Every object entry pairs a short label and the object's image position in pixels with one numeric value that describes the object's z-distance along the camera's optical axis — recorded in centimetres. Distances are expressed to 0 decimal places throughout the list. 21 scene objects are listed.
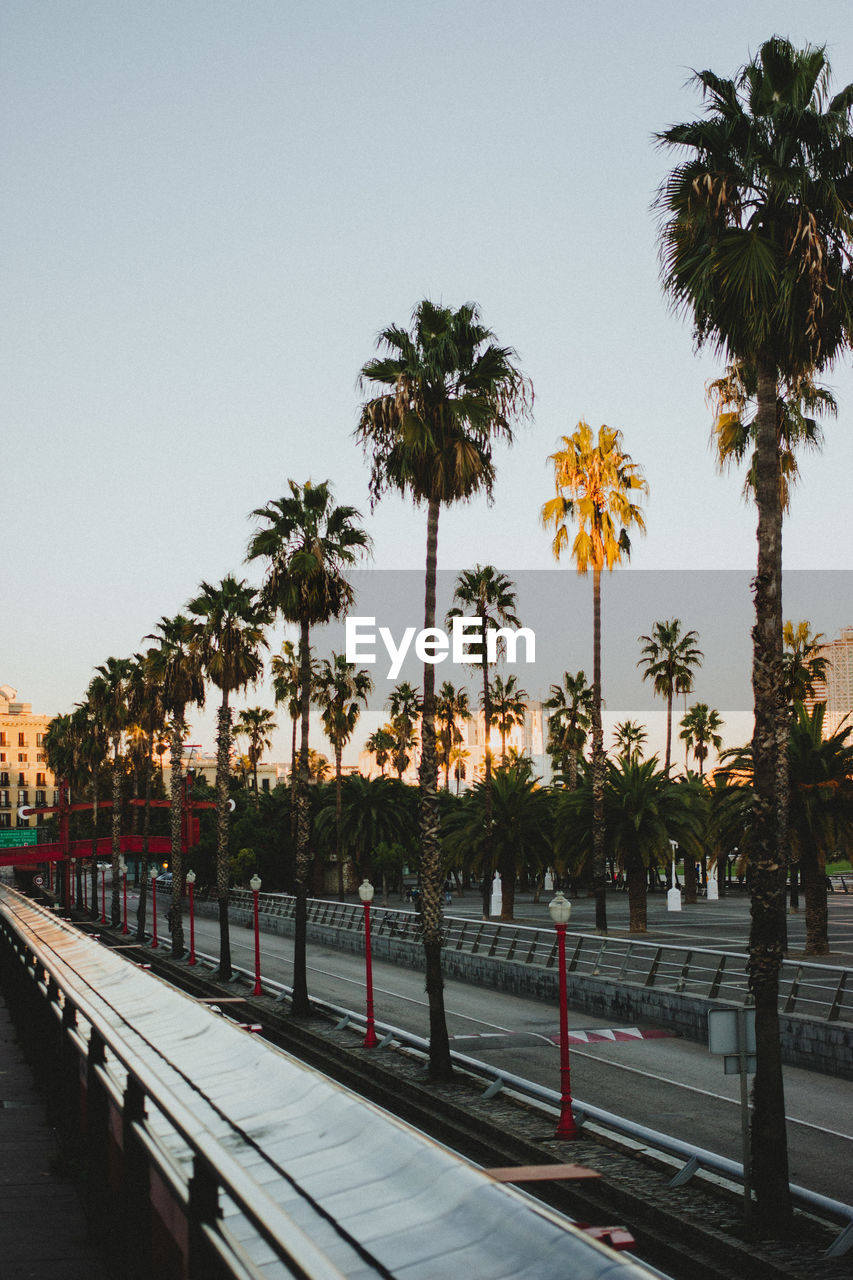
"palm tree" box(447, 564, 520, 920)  5672
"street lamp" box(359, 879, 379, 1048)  2470
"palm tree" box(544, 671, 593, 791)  8231
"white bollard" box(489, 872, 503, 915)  5500
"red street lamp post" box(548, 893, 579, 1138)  1645
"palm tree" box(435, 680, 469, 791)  8988
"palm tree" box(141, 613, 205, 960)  4394
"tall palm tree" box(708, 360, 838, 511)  1750
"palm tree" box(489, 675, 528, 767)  8875
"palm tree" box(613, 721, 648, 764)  10881
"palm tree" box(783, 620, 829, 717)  5716
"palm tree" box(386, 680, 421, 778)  9538
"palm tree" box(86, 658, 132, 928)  6769
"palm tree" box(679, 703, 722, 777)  9850
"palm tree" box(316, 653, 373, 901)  6862
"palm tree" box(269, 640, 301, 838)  7338
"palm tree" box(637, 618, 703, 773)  6719
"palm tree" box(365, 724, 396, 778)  10769
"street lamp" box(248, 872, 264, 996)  3447
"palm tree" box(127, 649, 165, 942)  5384
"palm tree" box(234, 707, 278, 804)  11756
